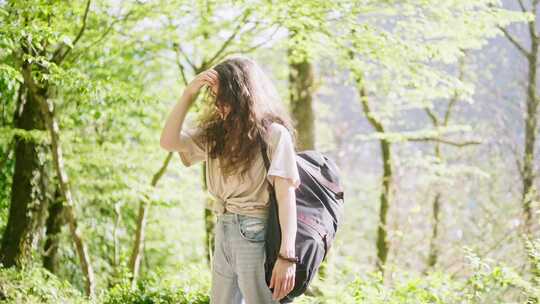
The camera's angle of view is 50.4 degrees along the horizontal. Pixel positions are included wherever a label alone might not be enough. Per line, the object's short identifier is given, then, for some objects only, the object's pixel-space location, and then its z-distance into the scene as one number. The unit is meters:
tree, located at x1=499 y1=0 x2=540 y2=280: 9.76
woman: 2.75
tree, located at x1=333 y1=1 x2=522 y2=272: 5.73
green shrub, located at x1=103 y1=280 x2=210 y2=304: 4.43
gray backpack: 2.70
